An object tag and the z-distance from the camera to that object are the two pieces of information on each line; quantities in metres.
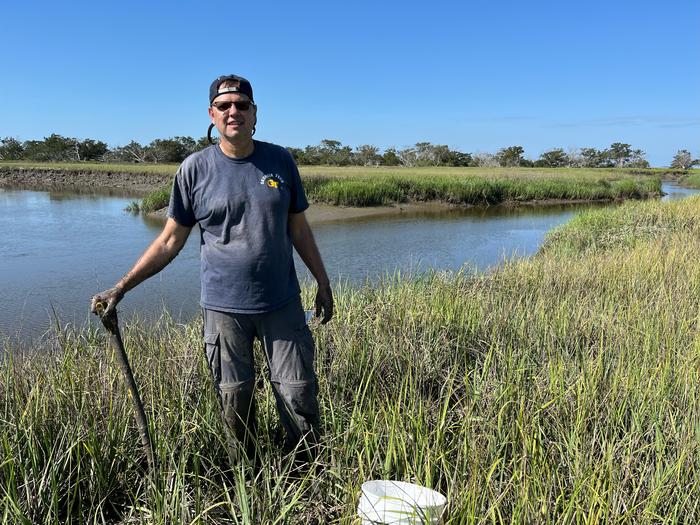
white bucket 1.67
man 2.26
